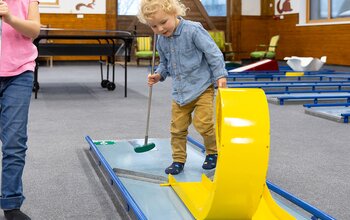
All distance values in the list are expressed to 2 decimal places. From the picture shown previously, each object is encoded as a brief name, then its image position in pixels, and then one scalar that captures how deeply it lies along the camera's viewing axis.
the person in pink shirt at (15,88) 2.17
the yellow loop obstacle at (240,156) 1.89
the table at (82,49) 6.94
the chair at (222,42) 13.83
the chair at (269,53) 12.93
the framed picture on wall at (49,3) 13.40
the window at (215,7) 14.92
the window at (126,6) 14.19
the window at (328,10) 11.51
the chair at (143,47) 12.69
